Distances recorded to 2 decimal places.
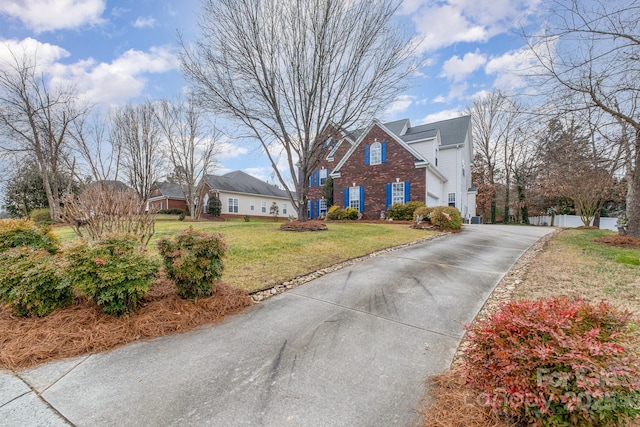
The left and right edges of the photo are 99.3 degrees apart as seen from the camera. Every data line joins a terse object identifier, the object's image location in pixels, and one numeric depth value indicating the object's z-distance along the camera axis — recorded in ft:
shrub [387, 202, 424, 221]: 52.45
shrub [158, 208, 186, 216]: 93.79
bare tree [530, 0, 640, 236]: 18.76
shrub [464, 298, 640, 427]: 4.89
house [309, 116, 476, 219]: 56.59
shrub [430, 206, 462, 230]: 40.01
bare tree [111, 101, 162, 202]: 66.69
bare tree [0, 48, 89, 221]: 54.90
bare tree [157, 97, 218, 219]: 73.26
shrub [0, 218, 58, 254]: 15.58
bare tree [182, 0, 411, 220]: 34.19
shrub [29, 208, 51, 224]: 62.03
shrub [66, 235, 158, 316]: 10.55
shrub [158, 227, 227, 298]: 12.60
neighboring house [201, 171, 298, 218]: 96.48
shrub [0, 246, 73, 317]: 10.87
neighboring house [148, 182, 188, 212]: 103.24
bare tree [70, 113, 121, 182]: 65.16
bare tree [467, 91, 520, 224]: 89.25
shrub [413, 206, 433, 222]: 44.04
